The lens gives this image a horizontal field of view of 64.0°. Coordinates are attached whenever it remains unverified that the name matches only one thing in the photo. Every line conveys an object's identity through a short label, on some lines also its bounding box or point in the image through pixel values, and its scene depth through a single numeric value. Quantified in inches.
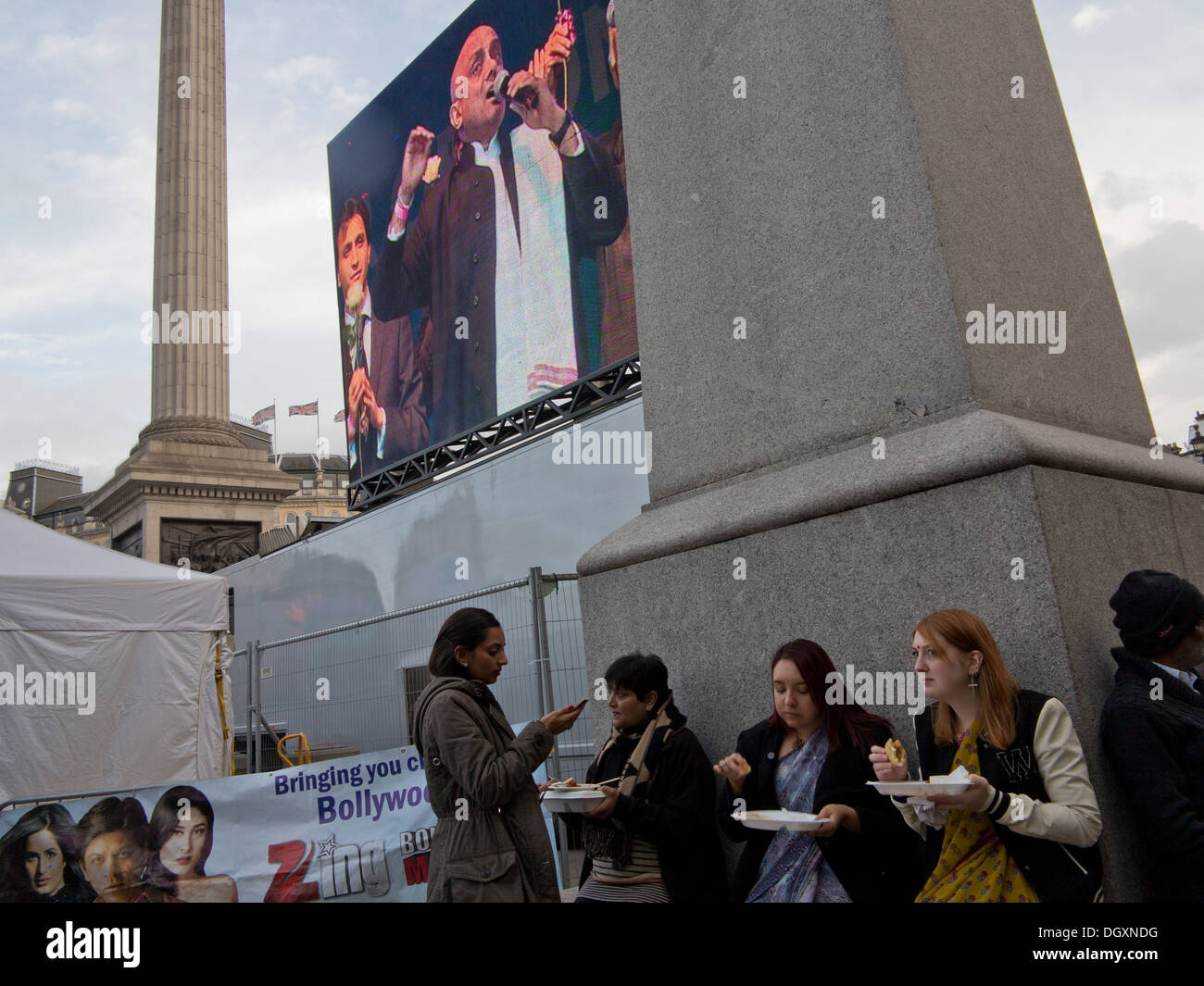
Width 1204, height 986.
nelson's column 804.6
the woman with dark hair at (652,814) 120.6
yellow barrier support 387.9
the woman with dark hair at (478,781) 122.6
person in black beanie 88.2
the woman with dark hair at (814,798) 103.3
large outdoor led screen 520.4
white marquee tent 297.9
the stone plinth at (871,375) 105.0
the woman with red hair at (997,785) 86.8
